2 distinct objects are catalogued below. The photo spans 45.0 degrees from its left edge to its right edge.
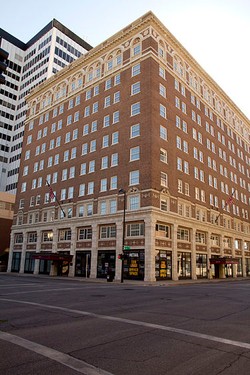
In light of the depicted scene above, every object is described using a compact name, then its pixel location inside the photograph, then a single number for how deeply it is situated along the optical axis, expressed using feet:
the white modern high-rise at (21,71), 277.44
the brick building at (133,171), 122.42
